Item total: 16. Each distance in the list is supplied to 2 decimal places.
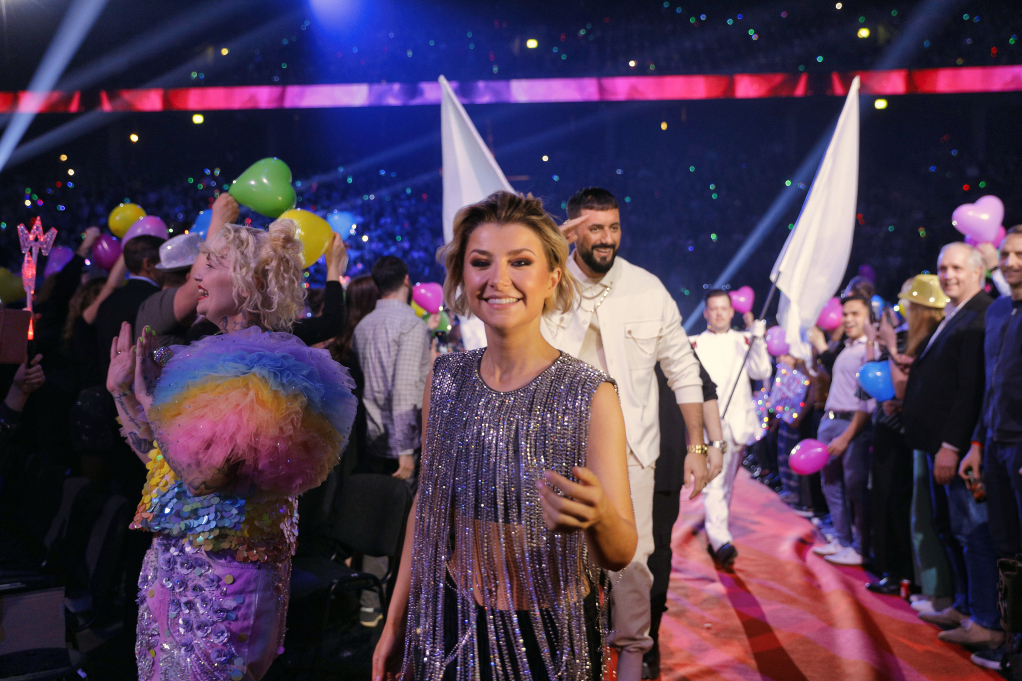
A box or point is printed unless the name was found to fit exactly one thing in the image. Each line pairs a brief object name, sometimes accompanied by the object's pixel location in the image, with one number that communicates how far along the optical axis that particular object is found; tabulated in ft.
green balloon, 12.16
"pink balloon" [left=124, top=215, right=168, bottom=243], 14.73
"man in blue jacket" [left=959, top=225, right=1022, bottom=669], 10.56
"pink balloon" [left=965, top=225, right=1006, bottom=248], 16.69
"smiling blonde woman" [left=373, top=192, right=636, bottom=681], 4.50
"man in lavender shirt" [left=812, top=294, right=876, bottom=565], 16.62
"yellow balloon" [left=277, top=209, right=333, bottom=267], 11.79
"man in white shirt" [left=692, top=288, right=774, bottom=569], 17.13
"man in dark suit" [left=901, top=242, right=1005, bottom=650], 11.80
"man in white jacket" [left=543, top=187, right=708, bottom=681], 9.32
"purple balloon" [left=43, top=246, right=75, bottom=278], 18.24
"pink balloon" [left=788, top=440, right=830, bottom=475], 17.22
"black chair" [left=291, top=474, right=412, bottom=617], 10.35
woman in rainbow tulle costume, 5.68
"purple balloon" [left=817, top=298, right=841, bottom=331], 23.27
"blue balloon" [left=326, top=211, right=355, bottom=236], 19.25
